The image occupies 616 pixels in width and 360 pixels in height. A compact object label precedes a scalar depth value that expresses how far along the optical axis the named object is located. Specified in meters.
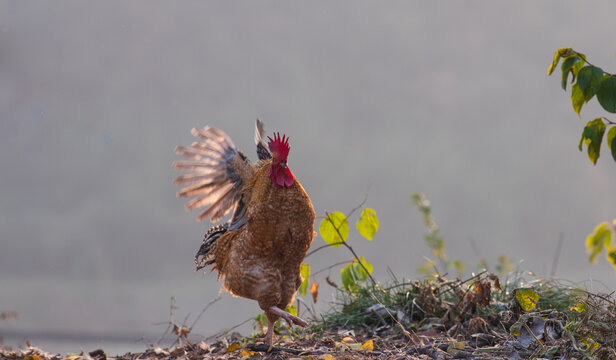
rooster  8.62
